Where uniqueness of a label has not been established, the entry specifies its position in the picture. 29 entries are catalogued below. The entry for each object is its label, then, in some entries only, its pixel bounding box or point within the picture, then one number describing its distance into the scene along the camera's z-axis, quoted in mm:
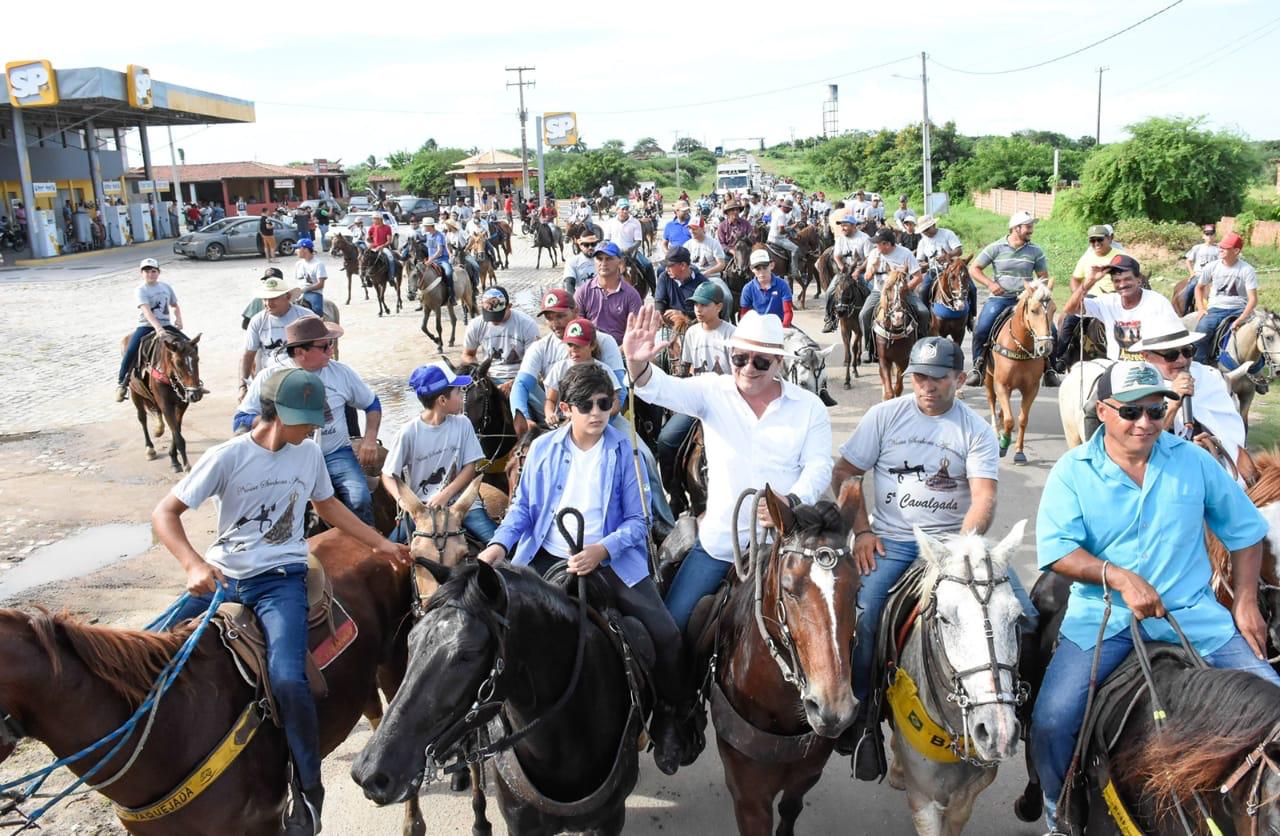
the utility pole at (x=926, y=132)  36906
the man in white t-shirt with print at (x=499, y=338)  8586
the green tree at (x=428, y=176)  77625
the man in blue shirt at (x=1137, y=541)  3584
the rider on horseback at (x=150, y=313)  11977
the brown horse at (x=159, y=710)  3383
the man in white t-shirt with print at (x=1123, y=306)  7871
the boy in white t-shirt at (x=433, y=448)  5895
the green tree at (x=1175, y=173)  30516
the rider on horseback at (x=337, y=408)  6035
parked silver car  37625
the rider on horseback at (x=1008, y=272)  11438
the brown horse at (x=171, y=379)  11398
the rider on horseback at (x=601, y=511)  4379
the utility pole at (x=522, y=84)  57406
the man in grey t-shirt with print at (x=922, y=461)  4574
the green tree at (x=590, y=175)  69875
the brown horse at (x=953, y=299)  13219
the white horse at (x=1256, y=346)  10961
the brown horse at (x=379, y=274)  23562
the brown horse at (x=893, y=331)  12094
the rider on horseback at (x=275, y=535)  4055
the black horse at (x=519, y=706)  2814
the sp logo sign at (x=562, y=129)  74625
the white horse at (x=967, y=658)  3252
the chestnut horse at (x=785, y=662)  3258
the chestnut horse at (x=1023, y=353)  10367
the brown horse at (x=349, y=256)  26347
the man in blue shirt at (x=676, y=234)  19230
